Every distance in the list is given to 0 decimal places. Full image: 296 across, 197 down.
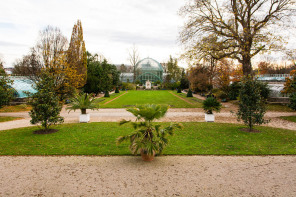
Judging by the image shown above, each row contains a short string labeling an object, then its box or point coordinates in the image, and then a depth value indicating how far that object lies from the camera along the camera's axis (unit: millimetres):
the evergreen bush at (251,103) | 9570
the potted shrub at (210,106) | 12766
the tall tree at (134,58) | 63125
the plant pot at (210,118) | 12898
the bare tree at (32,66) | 20156
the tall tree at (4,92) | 14591
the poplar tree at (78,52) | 22406
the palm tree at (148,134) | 5855
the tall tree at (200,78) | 30122
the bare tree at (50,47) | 19828
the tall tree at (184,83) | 47200
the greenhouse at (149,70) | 70250
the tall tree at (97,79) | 32156
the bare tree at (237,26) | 16438
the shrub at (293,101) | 14305
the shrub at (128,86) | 52459
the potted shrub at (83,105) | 12828
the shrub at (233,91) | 24891
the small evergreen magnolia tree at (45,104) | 9555
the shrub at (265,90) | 21266
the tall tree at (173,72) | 59500
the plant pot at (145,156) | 6291
